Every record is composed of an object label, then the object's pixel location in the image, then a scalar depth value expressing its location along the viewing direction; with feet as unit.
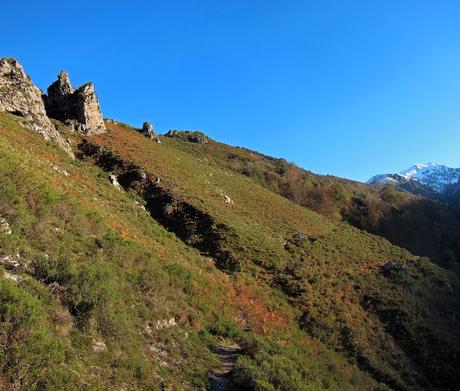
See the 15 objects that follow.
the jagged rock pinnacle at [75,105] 144.34
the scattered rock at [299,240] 106.01
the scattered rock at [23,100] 106.93
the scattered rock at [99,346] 28.35
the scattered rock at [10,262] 30.28
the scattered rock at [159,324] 37.01
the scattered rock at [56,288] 30.17
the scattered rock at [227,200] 122.72
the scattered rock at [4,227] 34.30
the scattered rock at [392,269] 101.96
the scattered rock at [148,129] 197.06
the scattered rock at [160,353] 34.06
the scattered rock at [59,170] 74.53
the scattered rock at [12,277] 28.09
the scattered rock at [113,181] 97.97
